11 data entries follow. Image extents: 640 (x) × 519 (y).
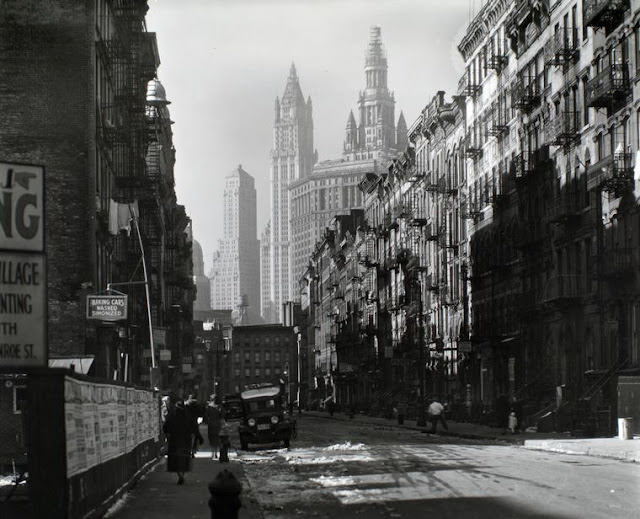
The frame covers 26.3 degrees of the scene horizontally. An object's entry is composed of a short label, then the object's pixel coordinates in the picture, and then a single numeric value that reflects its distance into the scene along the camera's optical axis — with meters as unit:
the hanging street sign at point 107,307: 43.28
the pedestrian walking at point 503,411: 61.25
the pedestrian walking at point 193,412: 33.21
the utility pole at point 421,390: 74.12
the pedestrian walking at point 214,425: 39.65
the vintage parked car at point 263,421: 49.59
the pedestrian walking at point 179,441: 29.52
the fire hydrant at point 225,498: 13.48
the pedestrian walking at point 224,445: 37.16
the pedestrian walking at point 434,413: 62.09
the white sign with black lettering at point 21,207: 13.20
